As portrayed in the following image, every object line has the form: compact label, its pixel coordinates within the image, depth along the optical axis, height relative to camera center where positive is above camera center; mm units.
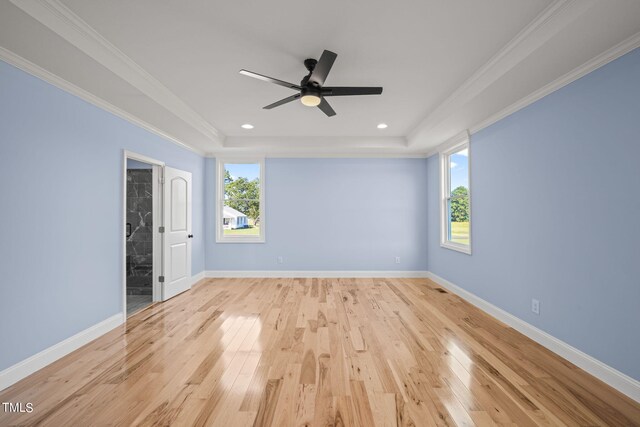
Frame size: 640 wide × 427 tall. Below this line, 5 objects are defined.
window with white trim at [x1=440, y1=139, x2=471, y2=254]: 4246 +276
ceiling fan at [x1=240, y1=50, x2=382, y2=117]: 2266 +1143
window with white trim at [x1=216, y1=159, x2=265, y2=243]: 5543 +307
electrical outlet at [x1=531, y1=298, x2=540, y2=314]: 2734 -925
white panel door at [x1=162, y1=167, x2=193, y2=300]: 4152 -286
